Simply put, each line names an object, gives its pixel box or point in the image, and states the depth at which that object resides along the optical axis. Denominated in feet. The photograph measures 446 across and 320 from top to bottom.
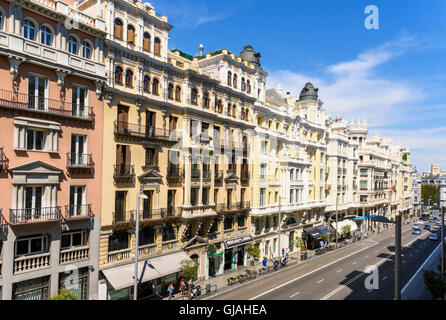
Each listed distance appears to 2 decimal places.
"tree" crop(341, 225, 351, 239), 198.08
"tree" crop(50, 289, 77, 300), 62.59
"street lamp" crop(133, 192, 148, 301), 76.07
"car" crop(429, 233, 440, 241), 216.54
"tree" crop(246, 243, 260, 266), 124.26
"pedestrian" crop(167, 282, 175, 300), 95.72
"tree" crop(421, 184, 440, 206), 511.81
